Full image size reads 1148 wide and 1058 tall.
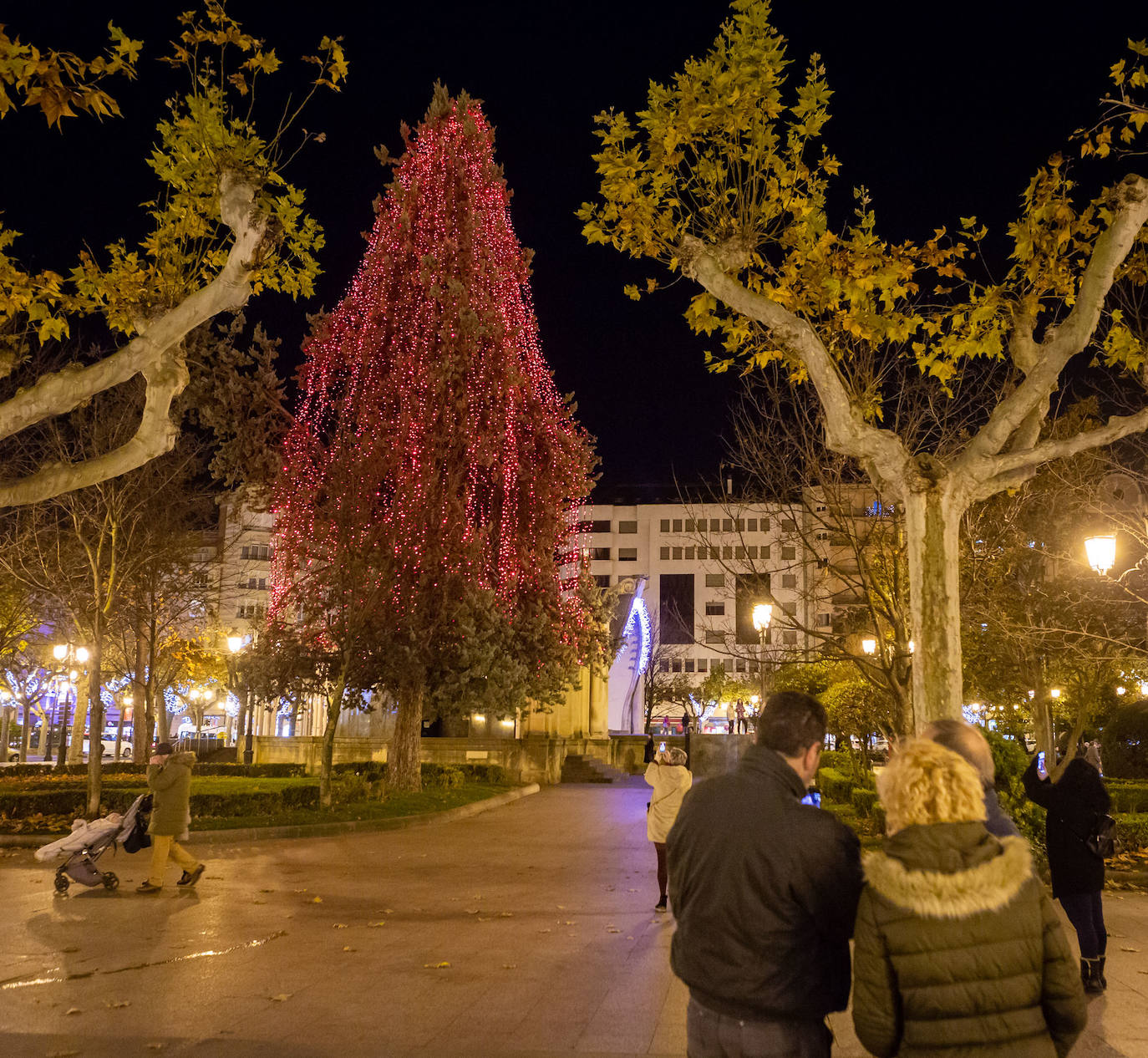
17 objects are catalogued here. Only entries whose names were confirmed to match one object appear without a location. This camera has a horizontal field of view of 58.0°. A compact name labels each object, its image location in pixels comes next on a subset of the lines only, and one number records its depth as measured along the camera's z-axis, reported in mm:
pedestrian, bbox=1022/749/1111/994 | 7072
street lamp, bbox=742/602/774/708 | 18625
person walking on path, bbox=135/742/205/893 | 10930
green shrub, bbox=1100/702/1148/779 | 32656
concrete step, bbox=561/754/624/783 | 34188
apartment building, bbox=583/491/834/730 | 71438
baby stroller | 10703
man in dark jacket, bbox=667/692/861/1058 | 2953
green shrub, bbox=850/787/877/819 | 18627
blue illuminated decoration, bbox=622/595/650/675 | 43969
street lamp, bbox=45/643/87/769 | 28428
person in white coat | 10289
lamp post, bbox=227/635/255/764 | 27639
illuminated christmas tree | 24469
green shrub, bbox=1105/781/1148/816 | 19438
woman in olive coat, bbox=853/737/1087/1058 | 2742
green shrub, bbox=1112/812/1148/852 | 15062
